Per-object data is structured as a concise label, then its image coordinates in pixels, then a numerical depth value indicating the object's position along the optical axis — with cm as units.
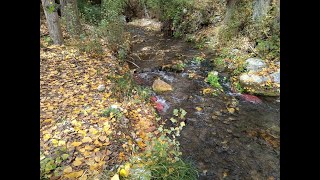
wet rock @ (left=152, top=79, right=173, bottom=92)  478
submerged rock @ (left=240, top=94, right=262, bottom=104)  437
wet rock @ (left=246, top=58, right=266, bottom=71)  549
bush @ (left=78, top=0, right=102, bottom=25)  849
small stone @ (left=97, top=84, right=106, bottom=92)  390
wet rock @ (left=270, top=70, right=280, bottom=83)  497
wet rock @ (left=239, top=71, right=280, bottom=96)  468
